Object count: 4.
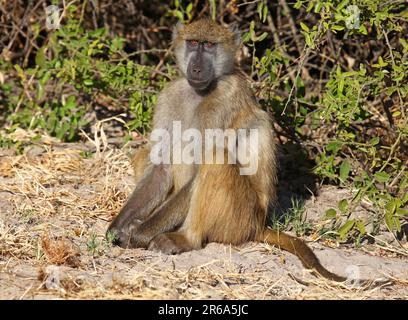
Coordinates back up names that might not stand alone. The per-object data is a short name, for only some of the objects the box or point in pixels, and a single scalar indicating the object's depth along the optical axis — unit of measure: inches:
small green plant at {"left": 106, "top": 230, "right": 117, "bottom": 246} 183.8
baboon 184.9
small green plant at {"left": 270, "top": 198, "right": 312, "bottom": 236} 203.9
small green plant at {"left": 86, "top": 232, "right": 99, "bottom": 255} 174.1
